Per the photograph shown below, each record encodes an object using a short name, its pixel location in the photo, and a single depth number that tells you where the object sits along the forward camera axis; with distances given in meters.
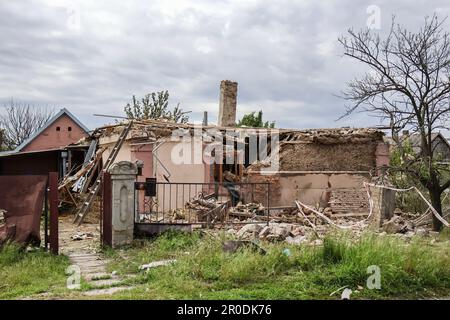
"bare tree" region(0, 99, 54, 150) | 42.94
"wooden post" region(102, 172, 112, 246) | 9.68
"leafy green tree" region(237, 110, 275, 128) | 32.03
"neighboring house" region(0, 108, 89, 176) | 21.45
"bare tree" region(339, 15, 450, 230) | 11.27
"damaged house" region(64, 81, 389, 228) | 16.59
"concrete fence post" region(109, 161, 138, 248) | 9.62
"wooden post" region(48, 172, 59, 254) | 8.99
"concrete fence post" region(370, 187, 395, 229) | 12.57
